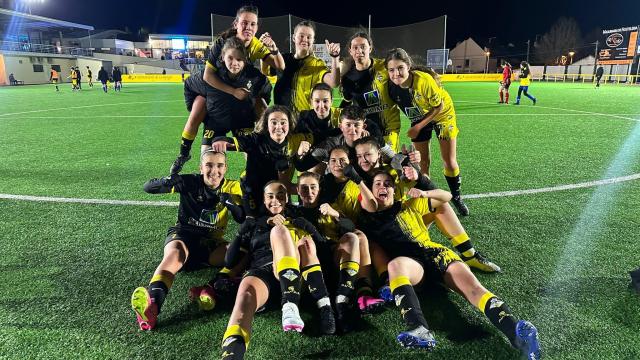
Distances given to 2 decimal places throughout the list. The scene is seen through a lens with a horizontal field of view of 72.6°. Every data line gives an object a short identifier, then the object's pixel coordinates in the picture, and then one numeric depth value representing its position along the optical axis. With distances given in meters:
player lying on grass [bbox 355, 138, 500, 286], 3.28
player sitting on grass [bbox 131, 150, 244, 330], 3.27
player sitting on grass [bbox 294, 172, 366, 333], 2.74
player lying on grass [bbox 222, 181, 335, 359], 2.38
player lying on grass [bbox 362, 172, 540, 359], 2.30
